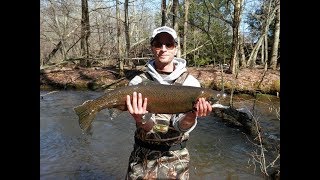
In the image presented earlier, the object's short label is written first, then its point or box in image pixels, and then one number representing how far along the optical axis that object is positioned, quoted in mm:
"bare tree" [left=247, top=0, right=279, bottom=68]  12905
